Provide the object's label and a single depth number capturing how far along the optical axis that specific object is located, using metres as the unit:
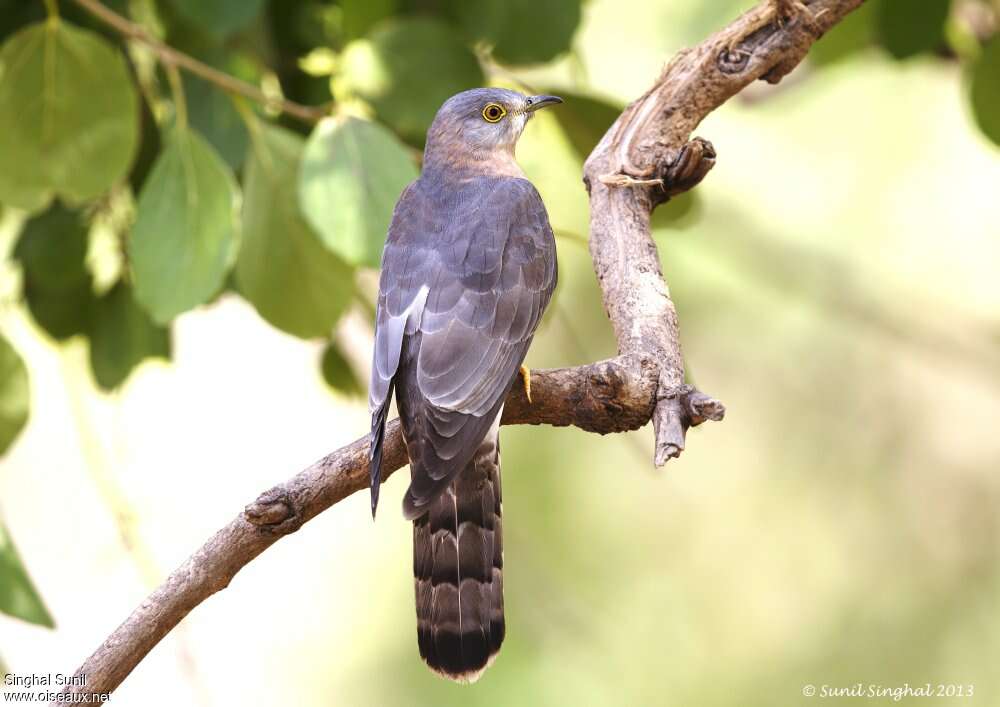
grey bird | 5.19
